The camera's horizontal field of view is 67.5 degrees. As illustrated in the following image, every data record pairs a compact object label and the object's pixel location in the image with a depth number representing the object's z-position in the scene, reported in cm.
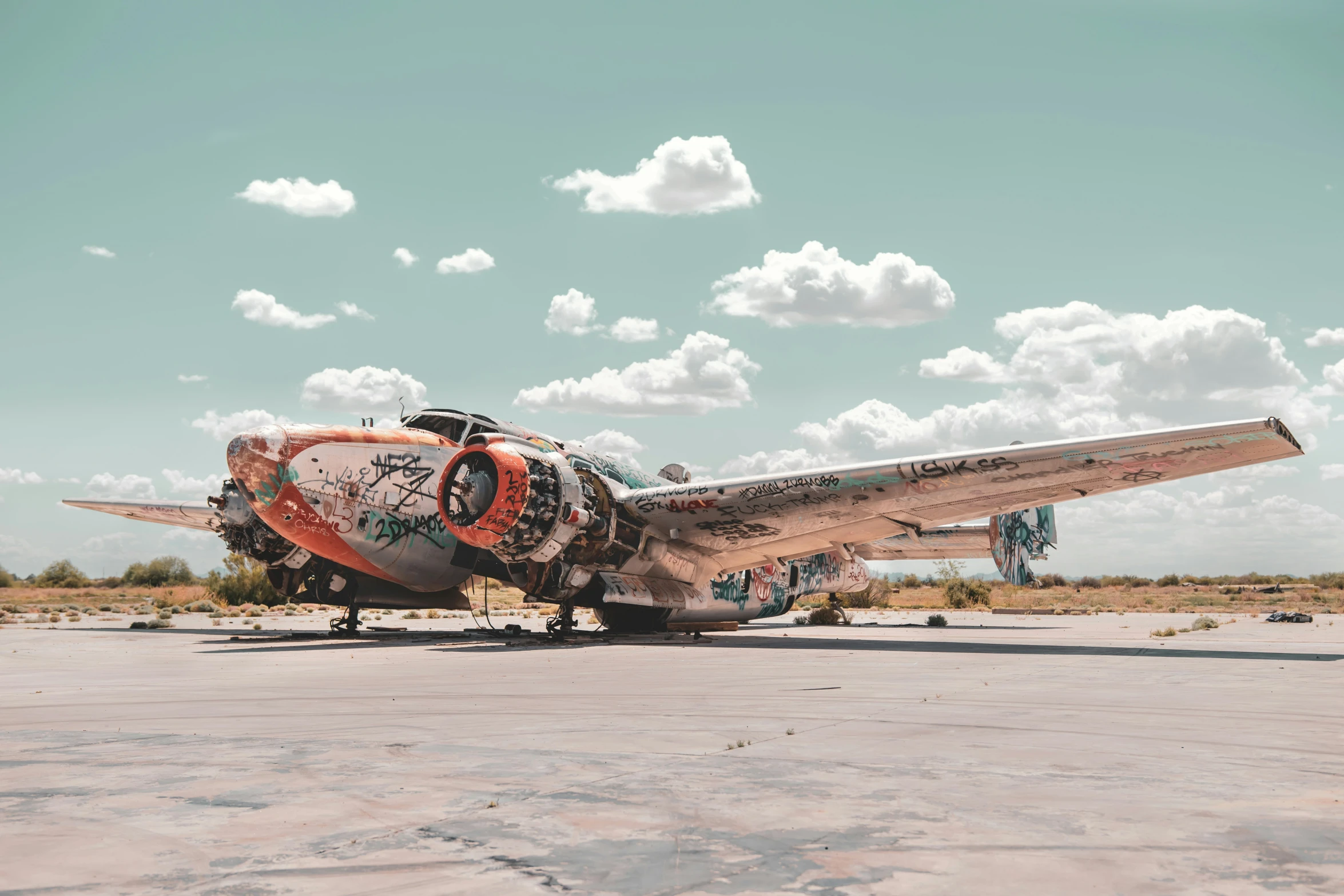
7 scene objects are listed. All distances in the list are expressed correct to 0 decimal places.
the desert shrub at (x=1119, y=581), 10171
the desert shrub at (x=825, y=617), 3466
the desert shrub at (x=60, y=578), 8538
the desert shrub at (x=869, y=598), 5266
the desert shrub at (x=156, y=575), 8231
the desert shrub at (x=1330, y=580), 8631
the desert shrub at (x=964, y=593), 5438
